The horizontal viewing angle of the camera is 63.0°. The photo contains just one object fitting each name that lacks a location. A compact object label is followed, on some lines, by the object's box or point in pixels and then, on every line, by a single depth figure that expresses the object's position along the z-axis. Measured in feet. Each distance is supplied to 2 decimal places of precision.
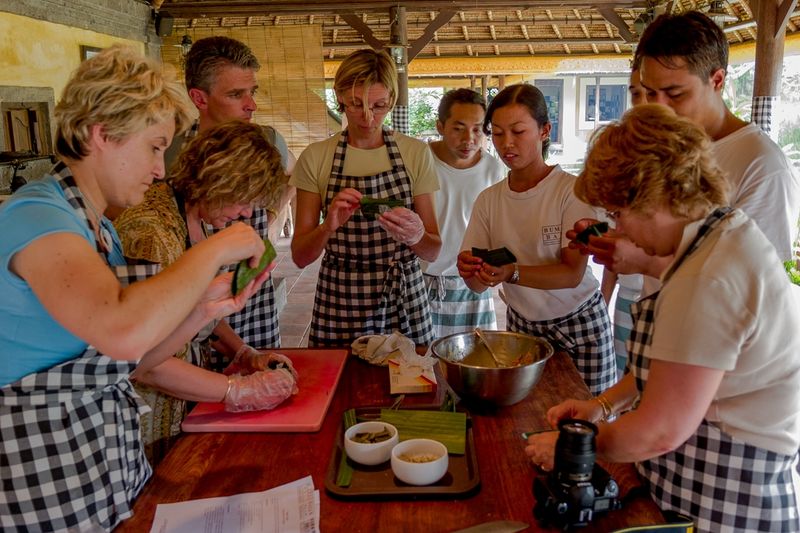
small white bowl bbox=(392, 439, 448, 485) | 4.27
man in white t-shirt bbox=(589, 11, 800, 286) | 5.88
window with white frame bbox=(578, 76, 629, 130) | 49.78
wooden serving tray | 4.23
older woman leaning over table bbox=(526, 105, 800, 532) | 3.63
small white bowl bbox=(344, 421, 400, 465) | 4.55
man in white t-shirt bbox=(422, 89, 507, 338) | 11.00
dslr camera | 3.70
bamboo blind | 26.73
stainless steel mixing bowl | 5.22
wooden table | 4.02
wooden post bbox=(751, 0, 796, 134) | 21.86
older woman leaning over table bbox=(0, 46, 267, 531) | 3.54
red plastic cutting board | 5.21
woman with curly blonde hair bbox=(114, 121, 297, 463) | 5.30
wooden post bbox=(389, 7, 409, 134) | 24.67
